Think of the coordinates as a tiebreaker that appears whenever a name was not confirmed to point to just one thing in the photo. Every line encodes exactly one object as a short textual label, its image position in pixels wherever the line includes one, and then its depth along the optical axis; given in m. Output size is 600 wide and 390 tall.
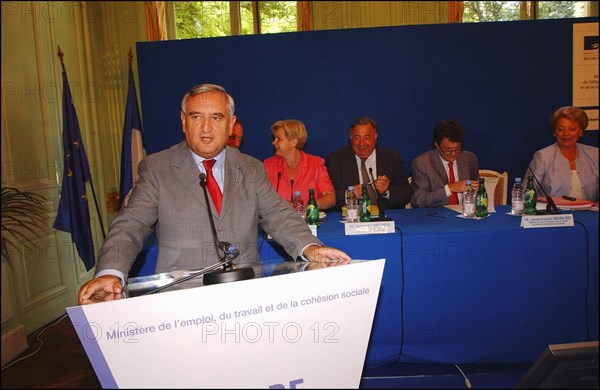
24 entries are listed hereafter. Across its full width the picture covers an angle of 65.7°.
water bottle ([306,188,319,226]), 2.64
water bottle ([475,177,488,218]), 2.68
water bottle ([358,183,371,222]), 2.65
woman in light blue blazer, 3.12
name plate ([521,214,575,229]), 2.40
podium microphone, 1.05
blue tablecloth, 2.40
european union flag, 3.77
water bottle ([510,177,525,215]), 2.73
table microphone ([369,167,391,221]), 2.55
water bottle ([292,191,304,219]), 2.80
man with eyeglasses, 3.24
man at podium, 1.70
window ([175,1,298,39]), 5.80
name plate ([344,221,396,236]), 2.43
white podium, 0.87
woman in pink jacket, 3.26
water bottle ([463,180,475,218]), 2.71
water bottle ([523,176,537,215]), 2.63
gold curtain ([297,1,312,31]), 5.72
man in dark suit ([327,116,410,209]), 3.41
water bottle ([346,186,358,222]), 2.71
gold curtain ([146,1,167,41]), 5.13
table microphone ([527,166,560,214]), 2.55
